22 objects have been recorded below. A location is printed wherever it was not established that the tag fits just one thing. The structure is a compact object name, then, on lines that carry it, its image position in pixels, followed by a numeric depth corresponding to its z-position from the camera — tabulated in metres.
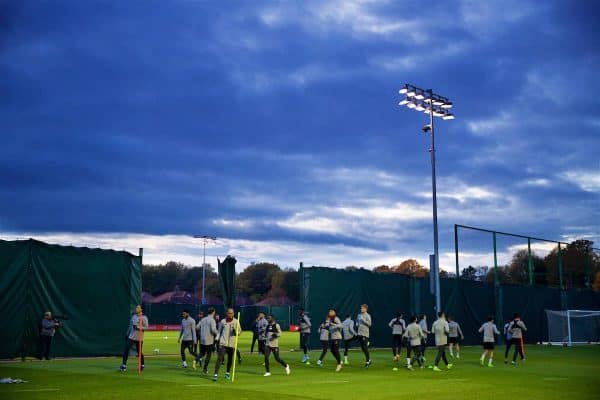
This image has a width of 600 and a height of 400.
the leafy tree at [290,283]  132.51
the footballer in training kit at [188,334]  22.19
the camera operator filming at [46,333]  23.41
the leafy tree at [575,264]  47.78
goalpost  41.75
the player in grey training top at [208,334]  19.91
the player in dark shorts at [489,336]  24.16
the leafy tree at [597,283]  53.13
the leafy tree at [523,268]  43.75
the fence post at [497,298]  40.78
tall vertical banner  17.62
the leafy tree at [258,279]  154.50
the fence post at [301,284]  32.25
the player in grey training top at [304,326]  26.12
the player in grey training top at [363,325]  23.67
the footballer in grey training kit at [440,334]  22.12
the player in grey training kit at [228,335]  18.09
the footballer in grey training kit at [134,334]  19.98
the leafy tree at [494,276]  41.34
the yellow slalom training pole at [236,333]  18.20
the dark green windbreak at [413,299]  32.88
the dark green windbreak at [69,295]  23.55
